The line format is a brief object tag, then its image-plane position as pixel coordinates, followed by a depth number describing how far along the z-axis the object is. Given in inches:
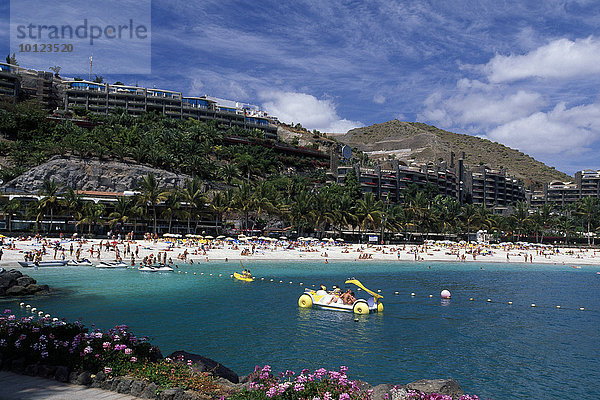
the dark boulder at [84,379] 408.2
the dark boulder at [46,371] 424.5
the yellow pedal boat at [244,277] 1596.9
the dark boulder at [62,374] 416.5
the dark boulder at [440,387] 392.2
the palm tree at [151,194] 2876.5
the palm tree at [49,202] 2667.3
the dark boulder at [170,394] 367.9
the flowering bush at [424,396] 350.4
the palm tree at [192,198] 3083.2
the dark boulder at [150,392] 378.9
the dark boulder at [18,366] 434.3
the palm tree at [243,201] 3176.7
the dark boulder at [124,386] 391.5
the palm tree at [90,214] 2696.9
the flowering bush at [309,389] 361.4
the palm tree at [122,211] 2810.0
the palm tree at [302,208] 3346.5
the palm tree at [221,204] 3147.1
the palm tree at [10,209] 2586.1
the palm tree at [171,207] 2940.5
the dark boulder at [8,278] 1111.0
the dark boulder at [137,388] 385.7
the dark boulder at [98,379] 407.2
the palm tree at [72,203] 2746.1
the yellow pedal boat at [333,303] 1079.0
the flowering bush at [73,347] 434.9
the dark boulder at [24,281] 1132.9
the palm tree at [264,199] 3206.2
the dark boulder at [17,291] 1096.2
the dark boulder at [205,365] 451.2
